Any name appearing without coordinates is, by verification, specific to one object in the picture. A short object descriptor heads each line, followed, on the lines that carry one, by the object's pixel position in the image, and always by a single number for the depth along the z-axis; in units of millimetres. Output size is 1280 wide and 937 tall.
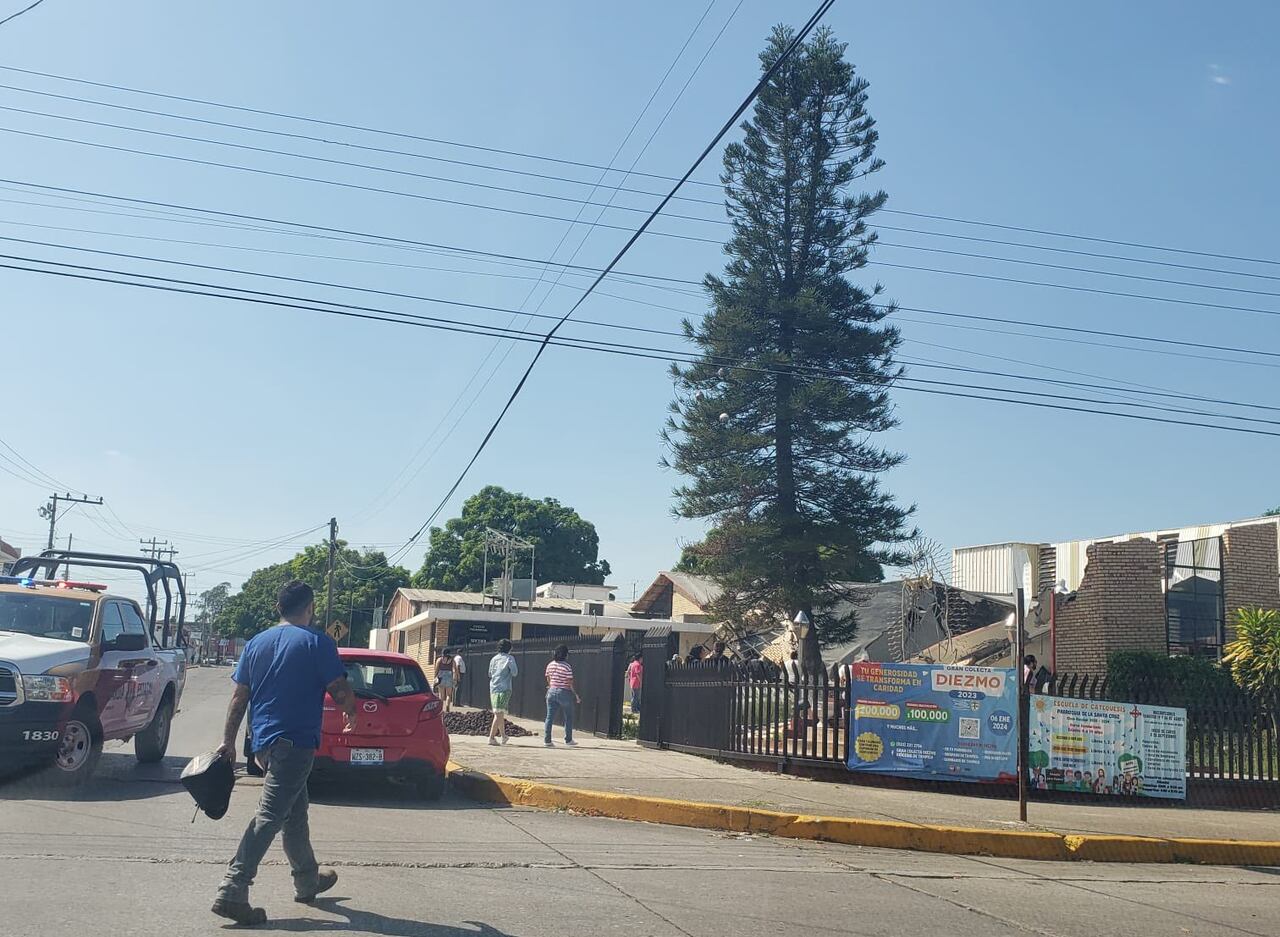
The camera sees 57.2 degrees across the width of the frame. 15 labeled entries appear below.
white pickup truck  10234
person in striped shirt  17172
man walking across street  6230
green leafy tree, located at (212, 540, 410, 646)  95750
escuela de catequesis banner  13148
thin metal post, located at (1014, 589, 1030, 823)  11023
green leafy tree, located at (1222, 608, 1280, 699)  18500
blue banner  12992
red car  11039
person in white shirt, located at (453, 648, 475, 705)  28609
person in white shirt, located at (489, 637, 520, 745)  17078
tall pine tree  31422
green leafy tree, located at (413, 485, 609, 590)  78938
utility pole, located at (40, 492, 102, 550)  72250
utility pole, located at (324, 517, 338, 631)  58434
